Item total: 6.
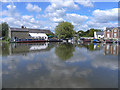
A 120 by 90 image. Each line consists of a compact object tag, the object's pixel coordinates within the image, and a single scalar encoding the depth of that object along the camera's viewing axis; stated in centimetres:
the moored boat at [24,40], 2946
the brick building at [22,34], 3777
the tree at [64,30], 3899
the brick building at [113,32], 4485
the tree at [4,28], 5500
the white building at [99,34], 5697
